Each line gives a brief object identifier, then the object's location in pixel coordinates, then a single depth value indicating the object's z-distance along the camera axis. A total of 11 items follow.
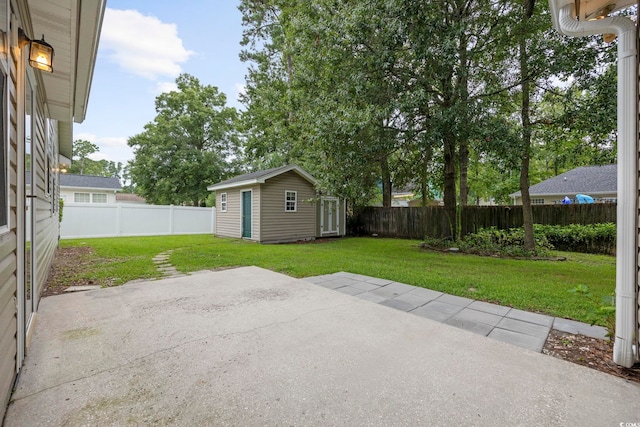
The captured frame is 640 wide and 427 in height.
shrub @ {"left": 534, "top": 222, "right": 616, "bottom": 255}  7.94
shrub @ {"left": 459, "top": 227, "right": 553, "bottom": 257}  7.72
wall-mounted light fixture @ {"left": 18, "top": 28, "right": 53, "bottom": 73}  2.38
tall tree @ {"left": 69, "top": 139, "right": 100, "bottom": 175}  34.21
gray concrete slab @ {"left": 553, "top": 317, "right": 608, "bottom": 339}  2.71
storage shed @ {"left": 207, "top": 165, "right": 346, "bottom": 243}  10.62
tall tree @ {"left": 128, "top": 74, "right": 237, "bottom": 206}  18.84
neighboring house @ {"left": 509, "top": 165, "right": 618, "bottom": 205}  14.95
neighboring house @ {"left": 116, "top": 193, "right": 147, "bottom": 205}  30.28
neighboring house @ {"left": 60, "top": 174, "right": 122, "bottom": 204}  18.47
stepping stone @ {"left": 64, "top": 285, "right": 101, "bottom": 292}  4.08
